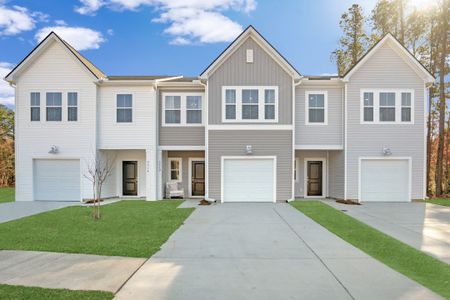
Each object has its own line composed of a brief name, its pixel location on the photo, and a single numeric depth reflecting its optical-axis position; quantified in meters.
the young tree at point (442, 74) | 18.59
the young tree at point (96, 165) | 14.63
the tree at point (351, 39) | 22.73
